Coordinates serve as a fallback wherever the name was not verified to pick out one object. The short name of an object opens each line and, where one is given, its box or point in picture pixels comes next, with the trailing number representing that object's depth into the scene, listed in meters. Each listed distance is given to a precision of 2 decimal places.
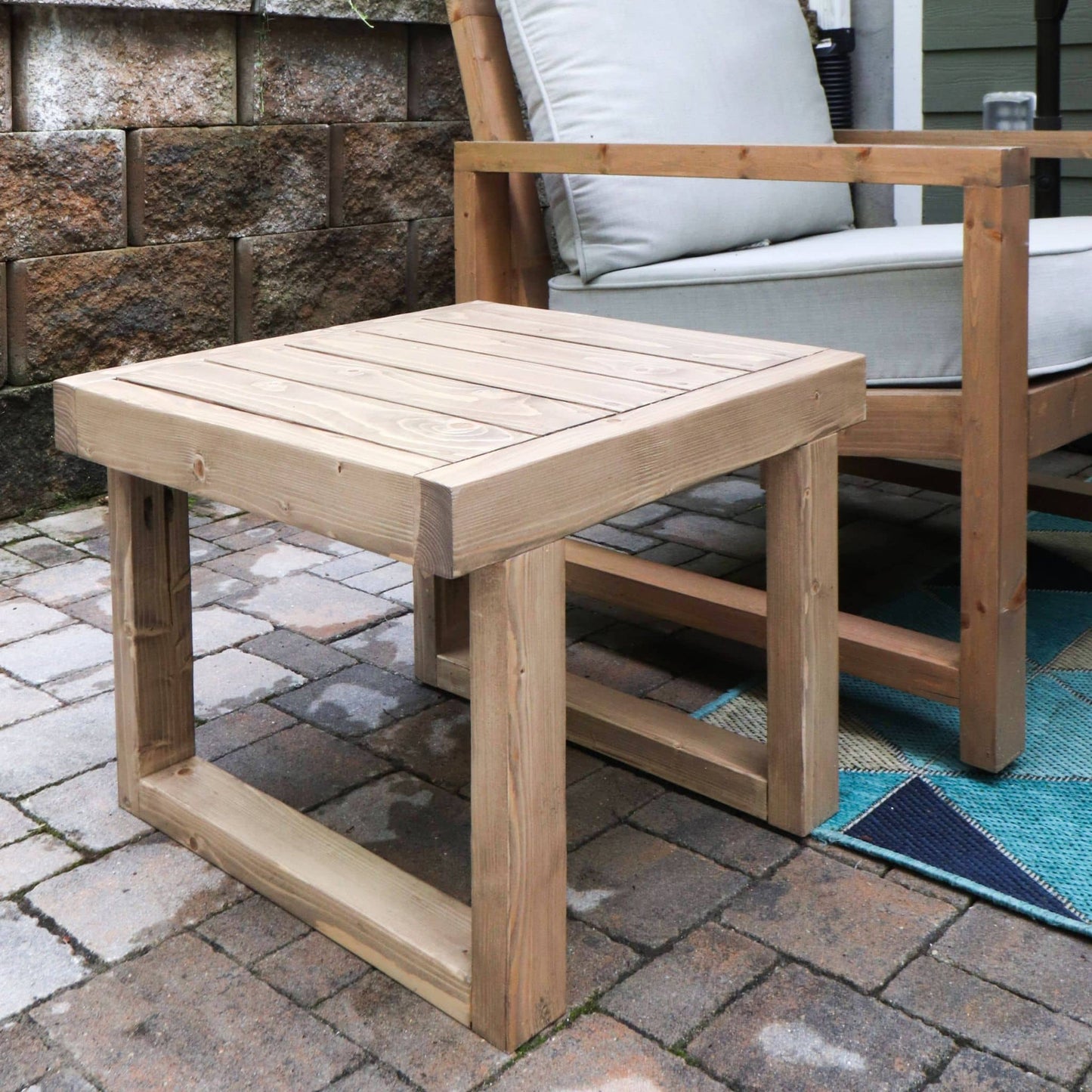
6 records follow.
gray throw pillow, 2.09
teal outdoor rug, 1.50
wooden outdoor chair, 1.62
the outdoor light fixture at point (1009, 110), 3.02
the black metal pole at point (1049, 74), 3.15
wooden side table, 1.16
